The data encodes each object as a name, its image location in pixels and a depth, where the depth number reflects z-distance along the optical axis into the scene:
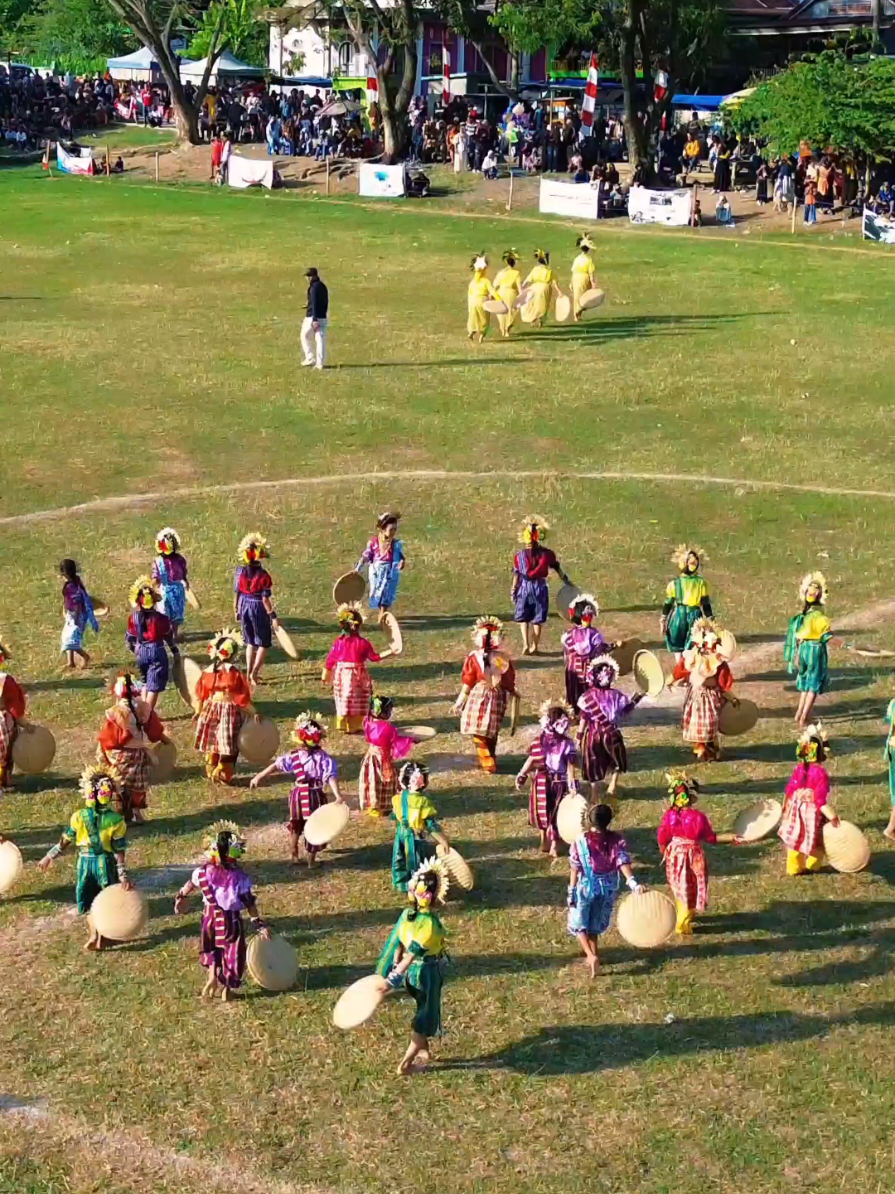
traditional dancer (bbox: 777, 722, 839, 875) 13.80
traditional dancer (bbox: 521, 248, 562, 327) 35.44
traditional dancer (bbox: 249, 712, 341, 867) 14.16
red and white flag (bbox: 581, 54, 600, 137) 53.72
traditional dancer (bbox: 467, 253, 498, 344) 33.97
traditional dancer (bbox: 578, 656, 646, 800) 15.07
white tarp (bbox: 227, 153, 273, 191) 59.88
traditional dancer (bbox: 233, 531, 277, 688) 18.00
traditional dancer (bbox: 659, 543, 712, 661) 18.02
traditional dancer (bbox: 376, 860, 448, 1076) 11.29
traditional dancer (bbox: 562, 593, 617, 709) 16.55
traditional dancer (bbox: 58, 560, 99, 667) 18.52
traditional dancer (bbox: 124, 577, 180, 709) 17.00
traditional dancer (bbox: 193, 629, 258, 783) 15.62
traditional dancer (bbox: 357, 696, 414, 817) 14.88
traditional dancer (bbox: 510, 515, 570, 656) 18.94
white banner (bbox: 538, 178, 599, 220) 51.41
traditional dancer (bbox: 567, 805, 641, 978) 12.50
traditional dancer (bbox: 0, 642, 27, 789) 15.55
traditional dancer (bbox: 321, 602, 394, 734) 16.62
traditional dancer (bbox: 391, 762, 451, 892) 13.19
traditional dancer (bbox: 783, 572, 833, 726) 16.97
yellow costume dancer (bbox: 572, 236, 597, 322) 36.03
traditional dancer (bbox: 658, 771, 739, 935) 13.08
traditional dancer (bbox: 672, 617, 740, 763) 16.22
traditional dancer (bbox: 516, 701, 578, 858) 14.23
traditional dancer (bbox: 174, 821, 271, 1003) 12.10
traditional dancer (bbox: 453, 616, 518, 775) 15.98
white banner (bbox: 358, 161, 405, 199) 56.78
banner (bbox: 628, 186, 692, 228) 49.84
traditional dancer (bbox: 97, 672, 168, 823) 15.00
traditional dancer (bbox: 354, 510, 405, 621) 19.22
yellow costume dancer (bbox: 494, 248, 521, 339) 34.62
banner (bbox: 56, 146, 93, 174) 63.78
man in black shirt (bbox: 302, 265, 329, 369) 31.03
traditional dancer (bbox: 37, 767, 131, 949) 13.06
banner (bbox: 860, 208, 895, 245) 46.09
